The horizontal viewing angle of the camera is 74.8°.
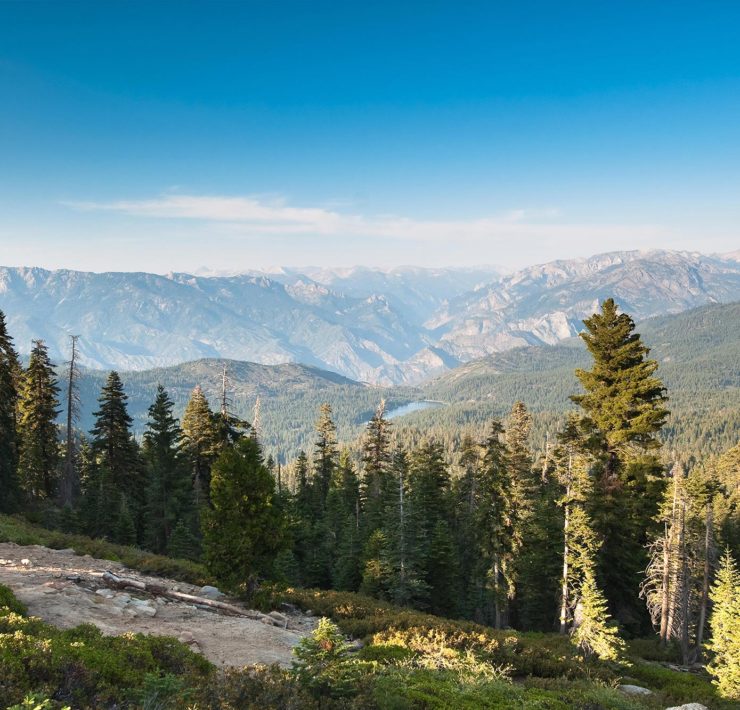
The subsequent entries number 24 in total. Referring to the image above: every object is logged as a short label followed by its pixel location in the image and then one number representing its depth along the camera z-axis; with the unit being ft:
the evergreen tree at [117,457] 128.36
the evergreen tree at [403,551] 99.40
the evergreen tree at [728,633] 50.78
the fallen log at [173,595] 53.93
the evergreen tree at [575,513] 74.69
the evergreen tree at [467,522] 129.39
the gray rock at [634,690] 50.00
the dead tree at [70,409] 124.57
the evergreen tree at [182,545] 102.83
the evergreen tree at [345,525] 125.49
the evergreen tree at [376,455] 152.87
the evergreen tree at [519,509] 105.91
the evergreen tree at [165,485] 124.36
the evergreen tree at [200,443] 124.98
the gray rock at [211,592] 60.19
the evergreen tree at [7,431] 108.06
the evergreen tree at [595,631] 55.42
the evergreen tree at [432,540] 104.37
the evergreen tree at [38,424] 129.80
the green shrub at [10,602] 36.06
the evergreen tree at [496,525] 105.81
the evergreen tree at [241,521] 57.16
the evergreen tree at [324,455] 172.35
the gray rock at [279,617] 56.34
